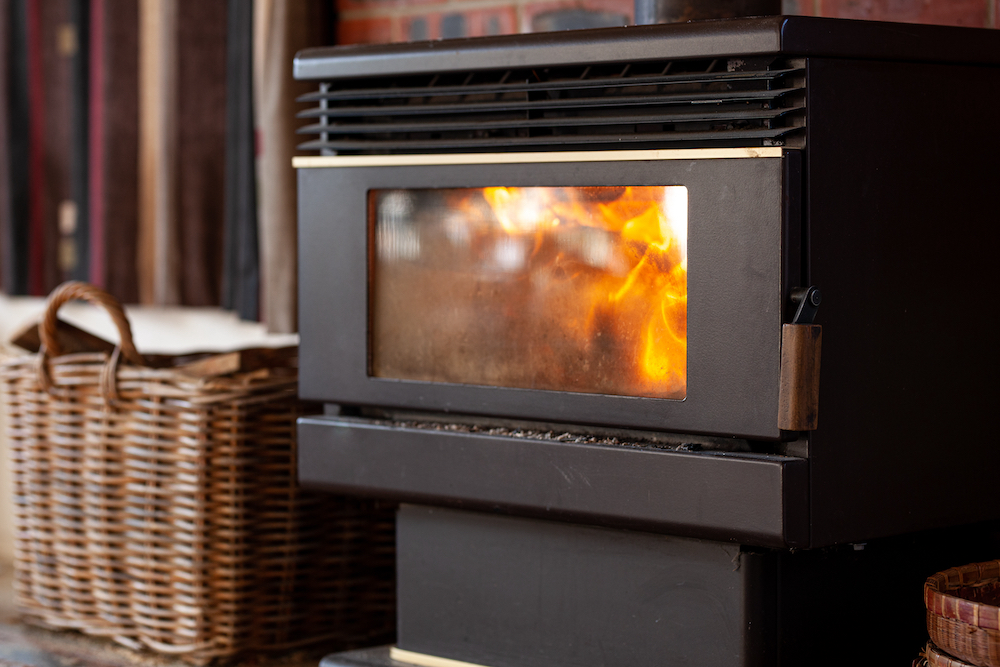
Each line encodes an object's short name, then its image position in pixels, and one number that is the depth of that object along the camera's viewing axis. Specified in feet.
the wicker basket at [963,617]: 9.92
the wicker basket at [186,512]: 12.10
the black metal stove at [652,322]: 10.23
